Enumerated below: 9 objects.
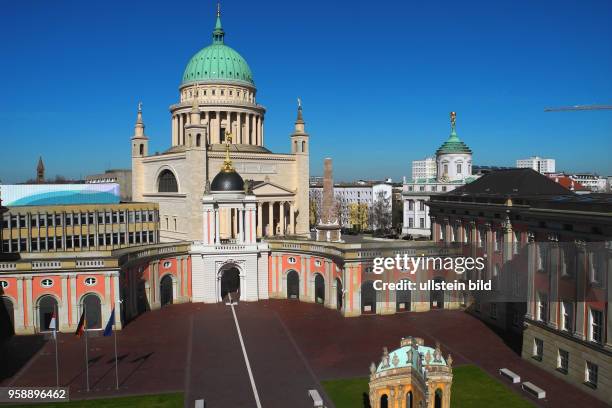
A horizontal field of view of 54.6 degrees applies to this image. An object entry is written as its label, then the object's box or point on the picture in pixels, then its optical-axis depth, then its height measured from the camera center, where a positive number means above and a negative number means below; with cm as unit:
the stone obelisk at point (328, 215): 5497 -292
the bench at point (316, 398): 2817 -1017
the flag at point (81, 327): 3332 -768
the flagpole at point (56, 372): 3115 -978
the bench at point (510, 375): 3144 -1009
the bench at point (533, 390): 2917 -1015
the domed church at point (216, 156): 7238 +440
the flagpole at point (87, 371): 3088 -961
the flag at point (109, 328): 3404 -791
